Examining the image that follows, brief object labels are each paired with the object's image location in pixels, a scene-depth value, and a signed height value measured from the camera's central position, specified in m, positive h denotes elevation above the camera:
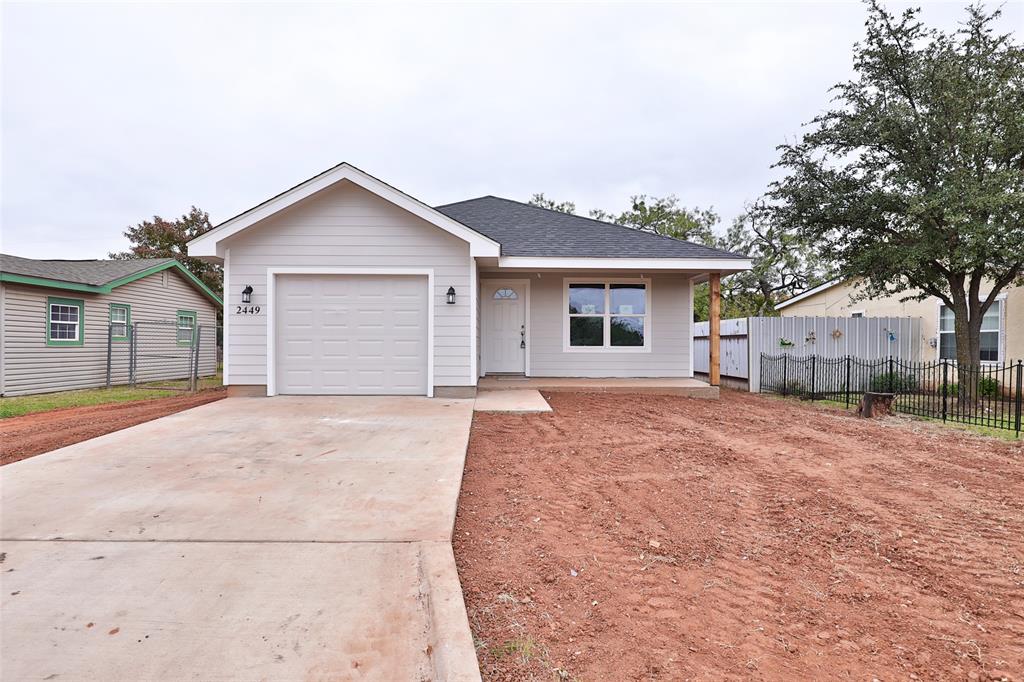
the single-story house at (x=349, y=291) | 9.02 +0.95
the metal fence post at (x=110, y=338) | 13.80 +0.04
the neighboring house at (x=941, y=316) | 11.97 +0.86
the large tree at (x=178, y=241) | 26.12 +5.31
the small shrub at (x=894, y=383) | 11.96 -0.86
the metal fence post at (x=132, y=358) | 14.38 -0.53
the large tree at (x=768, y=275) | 27.22 +4.12
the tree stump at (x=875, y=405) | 8.69 -1.01
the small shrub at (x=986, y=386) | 11.23 -0.87
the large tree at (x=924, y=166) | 9.43 +3.92
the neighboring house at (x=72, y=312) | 11.48 +0.75
